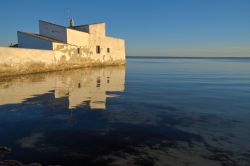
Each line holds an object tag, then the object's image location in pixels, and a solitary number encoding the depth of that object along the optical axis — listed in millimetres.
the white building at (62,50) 17154
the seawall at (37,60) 16040
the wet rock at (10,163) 3325
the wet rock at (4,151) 3768
